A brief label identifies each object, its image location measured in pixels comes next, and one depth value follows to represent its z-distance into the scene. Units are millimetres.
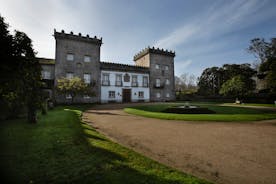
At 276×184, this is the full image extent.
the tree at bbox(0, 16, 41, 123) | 6121
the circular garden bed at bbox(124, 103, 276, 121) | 9625
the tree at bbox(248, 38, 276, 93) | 36588
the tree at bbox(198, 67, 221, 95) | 48531
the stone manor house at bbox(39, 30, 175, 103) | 26891
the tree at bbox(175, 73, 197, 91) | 73025
